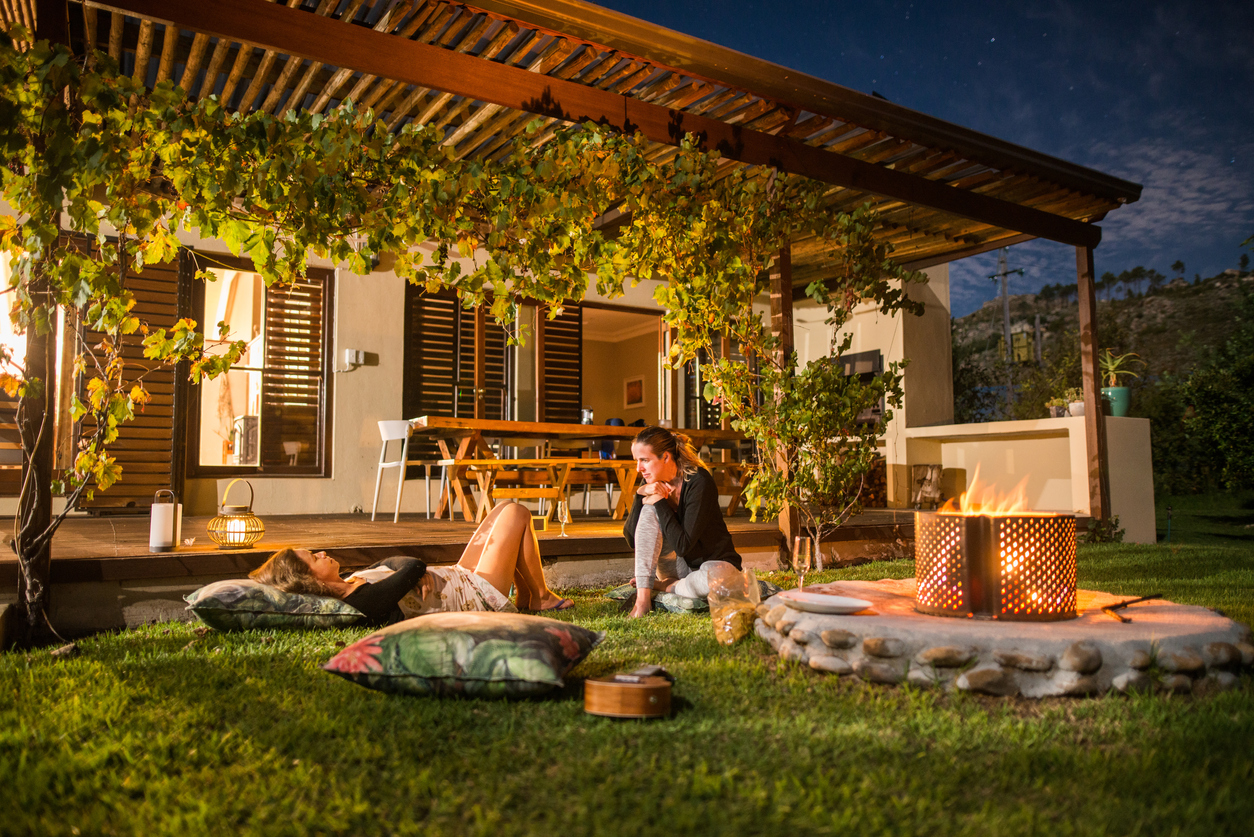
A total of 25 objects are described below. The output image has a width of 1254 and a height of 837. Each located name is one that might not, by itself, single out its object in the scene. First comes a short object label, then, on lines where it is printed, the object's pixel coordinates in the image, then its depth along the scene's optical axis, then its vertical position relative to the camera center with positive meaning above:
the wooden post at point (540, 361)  8.94 +1.31
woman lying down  3.48 -0.41
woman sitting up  4.06 -0.20
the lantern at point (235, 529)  4.22 -0.23
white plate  2.76 -0.41
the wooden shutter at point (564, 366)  9.23 +1.30
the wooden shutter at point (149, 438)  6.88 +0.39
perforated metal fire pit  2.68 -0.29
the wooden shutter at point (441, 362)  8.48 +1.25
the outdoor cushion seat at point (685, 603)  4.05 -0.60
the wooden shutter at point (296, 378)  7.91 +1.01
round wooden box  2.24 -0.59
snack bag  3.27 -0.49
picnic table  6.05 +0.12
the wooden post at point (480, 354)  8.40 +1.31
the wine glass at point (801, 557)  3.59 -0.34
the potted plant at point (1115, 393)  7.98 +0.82
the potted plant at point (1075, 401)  7.73 +0.75
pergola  3.77 +2.17
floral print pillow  2.38 -0.51
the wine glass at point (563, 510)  6.01 -0.21
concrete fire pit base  2.40 -0.52
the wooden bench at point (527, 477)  6.00 +0.04
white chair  7.07 +0.41
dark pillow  3.36 -0.51
